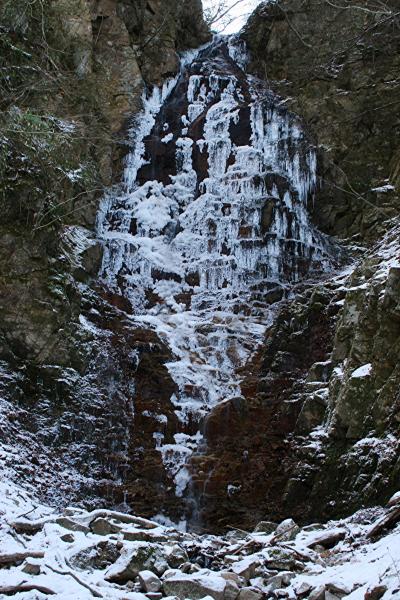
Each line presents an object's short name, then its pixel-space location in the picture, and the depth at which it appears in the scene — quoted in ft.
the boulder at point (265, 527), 23.47
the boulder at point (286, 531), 20.05
